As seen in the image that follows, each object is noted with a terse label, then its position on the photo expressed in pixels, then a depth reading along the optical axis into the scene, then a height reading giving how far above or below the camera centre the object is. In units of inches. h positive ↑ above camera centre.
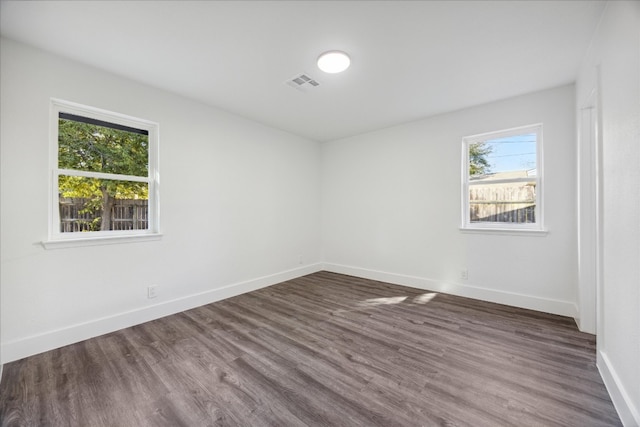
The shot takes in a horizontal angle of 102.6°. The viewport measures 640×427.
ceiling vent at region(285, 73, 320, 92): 107.0 +57.4
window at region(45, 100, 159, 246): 95.3 +16.6
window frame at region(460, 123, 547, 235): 122.8 +11.7
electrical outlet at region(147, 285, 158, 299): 113.7 -34.0
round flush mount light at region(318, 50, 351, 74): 90.9 +56.5
